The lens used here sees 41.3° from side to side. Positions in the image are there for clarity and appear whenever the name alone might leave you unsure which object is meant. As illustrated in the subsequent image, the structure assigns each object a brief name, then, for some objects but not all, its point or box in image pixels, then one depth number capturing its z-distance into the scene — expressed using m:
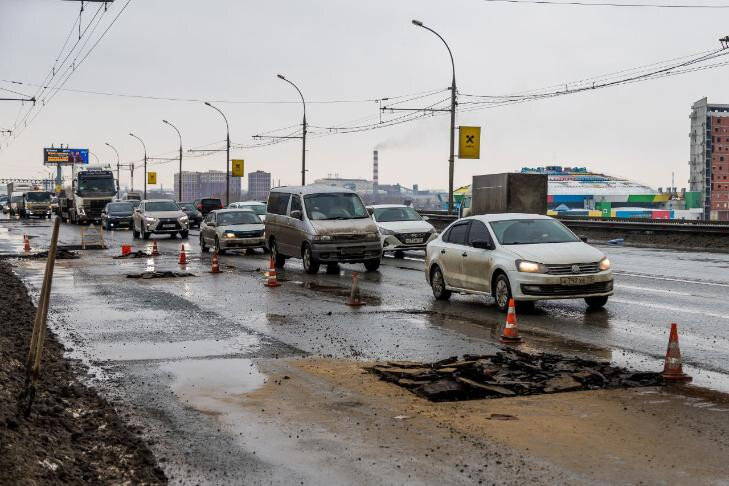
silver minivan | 22.25
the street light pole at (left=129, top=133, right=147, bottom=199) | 97.43
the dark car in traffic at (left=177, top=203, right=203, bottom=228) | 56.16
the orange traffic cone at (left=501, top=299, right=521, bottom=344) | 11.40
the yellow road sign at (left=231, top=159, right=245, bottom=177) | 66.75
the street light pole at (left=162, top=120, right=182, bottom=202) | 80.50
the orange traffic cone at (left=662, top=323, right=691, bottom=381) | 8.93
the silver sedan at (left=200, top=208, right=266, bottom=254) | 30.36
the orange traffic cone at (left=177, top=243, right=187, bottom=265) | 25.60
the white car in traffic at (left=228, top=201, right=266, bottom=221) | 42.46
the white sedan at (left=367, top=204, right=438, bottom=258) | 27.92
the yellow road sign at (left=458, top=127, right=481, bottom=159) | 41.41
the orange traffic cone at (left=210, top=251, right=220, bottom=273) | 22.97
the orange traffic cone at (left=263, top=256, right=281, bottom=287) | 19.41
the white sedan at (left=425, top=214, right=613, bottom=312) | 14.11
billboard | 180.50
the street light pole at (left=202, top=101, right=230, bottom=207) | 67.64
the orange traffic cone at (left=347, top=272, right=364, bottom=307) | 15.60
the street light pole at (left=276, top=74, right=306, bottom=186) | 54.22
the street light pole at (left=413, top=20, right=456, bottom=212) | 40.09
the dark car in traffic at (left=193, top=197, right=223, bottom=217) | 69.12
